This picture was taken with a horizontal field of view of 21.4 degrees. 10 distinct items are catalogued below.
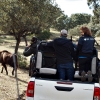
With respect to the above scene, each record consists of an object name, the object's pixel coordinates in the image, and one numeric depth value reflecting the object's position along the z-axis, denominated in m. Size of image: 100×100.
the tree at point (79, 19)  92.91
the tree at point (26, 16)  16.89
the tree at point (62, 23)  85.12
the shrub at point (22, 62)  18.60
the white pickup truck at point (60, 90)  5.66
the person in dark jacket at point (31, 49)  7.74
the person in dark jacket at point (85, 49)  6.86
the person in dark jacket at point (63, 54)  6.65
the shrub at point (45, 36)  55.21
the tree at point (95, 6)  46.67
